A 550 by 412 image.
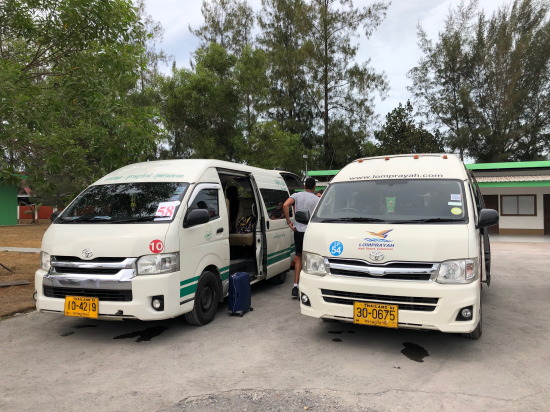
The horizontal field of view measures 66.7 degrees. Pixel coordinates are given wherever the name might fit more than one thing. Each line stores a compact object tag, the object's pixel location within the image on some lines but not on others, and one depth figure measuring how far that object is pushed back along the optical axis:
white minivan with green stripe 4.44
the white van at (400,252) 3.96
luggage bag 5.66
